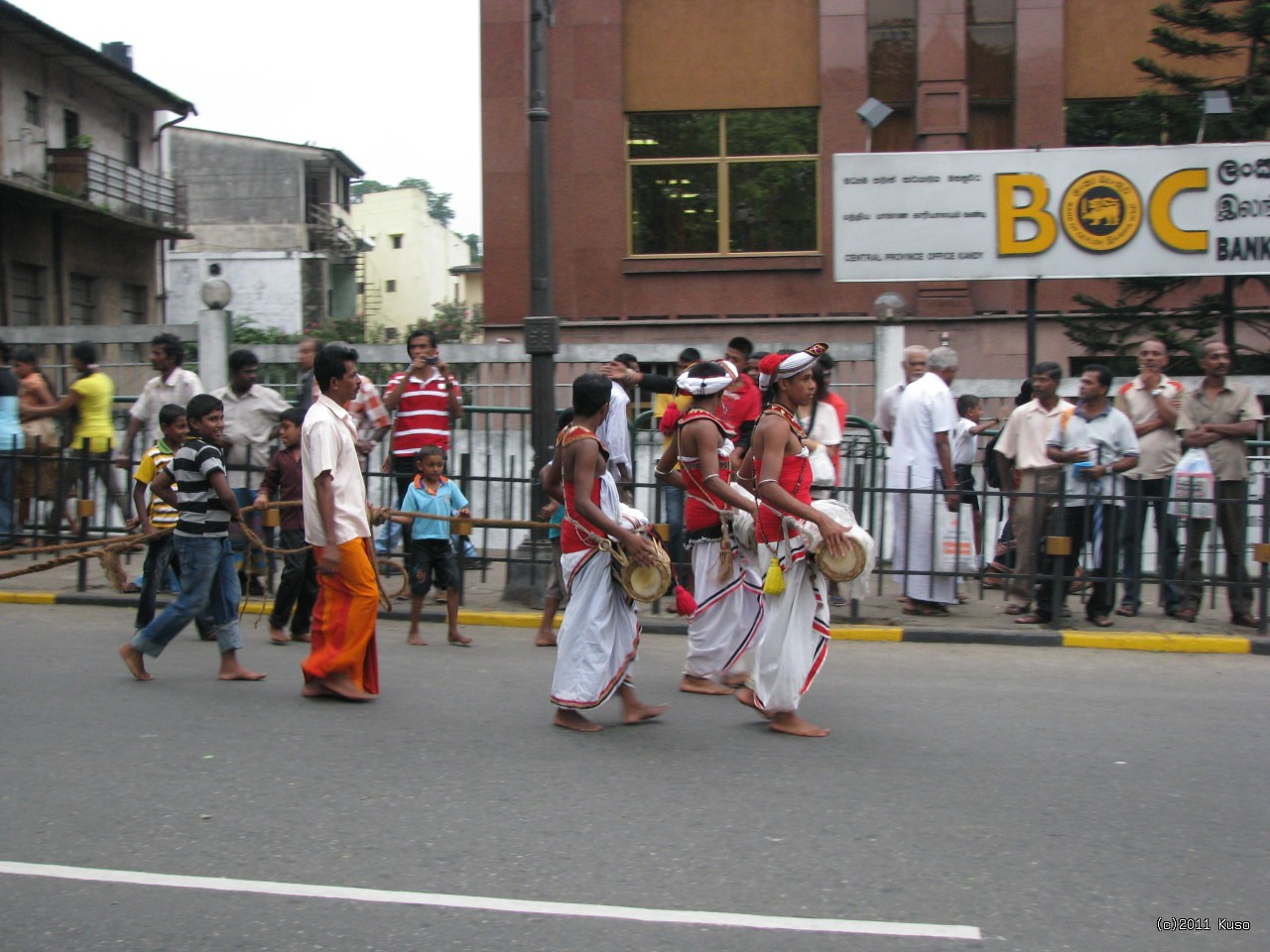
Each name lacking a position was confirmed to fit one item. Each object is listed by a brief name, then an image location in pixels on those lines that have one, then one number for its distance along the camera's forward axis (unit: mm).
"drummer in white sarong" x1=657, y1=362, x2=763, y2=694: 6836
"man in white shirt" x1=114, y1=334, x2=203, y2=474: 10281
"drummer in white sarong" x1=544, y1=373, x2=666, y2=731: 6055
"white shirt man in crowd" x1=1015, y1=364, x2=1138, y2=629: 9312
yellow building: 56125
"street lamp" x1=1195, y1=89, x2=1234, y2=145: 13789
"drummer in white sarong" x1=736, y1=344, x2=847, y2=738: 6059
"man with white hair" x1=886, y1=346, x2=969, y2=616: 9641
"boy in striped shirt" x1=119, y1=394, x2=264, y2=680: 6984
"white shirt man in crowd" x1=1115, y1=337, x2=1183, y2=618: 9328
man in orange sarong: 6480
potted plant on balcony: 27375
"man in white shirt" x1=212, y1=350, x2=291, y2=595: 9938
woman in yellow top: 11297
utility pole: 9703
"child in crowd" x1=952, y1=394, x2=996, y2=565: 11266
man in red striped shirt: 10164
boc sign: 14719
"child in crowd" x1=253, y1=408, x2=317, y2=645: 8393
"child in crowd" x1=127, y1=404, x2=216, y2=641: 7633
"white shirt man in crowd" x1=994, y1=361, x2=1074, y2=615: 9398
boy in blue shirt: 8586
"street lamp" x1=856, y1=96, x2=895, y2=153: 14438
